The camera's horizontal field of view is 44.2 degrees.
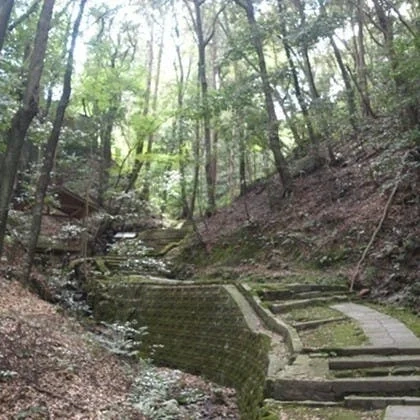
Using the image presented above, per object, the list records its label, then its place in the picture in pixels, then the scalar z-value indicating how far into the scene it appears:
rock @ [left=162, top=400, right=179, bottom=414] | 7.01
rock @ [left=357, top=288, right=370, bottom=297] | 11.01
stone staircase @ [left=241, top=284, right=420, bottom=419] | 5.53
